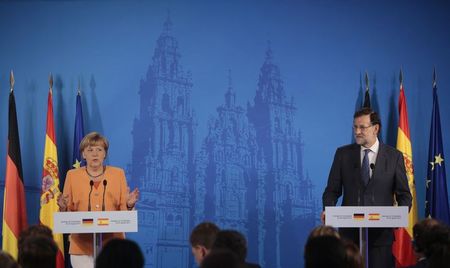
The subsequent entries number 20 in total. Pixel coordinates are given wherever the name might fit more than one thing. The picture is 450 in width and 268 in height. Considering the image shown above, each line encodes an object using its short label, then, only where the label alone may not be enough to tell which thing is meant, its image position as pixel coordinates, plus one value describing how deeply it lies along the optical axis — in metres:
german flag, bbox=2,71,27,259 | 15.20
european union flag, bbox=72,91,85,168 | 15.66
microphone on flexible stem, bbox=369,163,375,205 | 12.30
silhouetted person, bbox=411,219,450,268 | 8.42
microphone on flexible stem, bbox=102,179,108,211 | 12.27
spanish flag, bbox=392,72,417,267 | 15.67
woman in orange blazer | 12.38
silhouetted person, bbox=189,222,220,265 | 9.35
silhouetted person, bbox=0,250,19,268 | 6.91
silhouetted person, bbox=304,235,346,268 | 6.76
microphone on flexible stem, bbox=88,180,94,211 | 12.25
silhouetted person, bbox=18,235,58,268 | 7.65
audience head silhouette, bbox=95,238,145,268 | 6.35
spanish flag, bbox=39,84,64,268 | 15.27
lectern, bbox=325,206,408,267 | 11.20
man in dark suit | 12.53
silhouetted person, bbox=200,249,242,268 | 5.94
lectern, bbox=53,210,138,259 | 11.14
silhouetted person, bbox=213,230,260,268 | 8.45
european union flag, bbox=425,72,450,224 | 15.70
